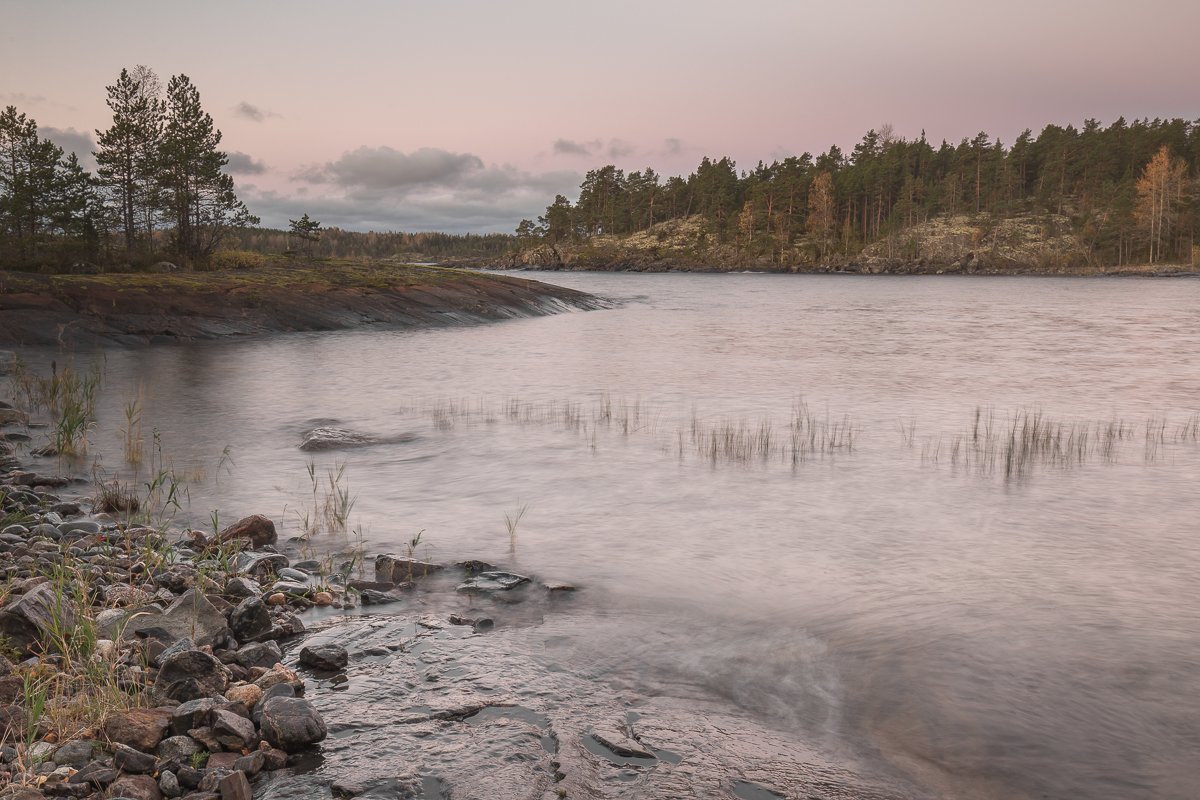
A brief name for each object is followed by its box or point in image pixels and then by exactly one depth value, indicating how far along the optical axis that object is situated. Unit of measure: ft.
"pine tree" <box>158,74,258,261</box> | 155.84
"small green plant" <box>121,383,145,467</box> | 47.19
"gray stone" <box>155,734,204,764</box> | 15.46
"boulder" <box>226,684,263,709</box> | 17.69
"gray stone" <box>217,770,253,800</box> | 14.60
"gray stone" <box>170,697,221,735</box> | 16.24
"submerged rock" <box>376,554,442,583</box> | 28.60
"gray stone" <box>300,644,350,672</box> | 20.66
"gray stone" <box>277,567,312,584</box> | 27.37
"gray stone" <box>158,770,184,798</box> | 14.57
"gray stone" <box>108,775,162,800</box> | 14.20
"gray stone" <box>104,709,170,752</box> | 15.72
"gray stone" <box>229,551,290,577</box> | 27.27
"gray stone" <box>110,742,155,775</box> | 15.02
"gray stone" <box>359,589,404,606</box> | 26.07
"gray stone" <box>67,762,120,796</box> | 14.42
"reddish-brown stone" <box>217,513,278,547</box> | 31.27
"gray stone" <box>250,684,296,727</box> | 17.26
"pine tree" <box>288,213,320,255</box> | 200.85
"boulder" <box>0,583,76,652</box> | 19.11
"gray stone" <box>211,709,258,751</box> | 16.23
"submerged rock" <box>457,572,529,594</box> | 28.02
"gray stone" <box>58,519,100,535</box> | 30.86
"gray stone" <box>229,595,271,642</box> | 21.89
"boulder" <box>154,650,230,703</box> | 17.57
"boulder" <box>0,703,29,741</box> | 15.39
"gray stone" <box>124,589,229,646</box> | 20.49
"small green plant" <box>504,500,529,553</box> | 33.96
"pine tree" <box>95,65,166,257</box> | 153.89
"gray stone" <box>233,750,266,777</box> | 15.70
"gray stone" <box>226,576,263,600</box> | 24.29
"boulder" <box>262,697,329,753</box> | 16.74
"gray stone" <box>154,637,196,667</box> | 18.58
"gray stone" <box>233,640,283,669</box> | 20.21
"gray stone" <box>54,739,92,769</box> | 15.05
